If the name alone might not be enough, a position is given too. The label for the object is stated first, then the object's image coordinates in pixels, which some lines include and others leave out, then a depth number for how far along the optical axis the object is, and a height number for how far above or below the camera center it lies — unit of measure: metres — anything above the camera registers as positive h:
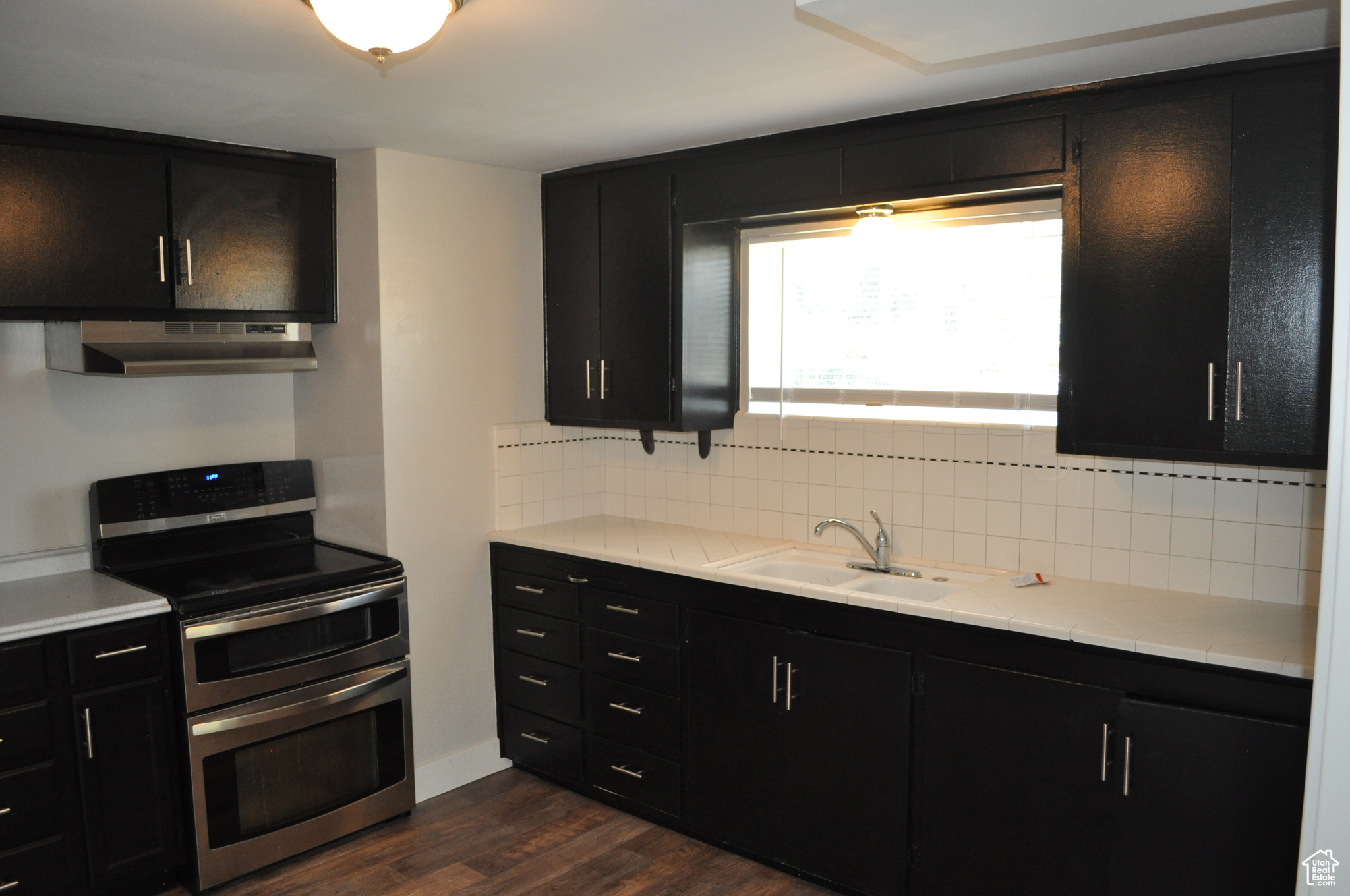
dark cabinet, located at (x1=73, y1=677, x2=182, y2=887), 2.78 -1.16
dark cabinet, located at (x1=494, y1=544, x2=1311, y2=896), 2.22 -1.00
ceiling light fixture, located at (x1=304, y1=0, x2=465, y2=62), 1.67 +0.63
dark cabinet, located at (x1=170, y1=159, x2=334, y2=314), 3.16 +0.49
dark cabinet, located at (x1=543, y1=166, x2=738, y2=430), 3.51 +0.28
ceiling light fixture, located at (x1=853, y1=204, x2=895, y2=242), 3.10 +0.50
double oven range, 2.96 -0.88
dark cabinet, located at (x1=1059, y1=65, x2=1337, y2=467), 2.25 +0.25
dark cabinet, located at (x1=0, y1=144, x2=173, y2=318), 2.82 +0.46
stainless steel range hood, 3.00 +0.11
